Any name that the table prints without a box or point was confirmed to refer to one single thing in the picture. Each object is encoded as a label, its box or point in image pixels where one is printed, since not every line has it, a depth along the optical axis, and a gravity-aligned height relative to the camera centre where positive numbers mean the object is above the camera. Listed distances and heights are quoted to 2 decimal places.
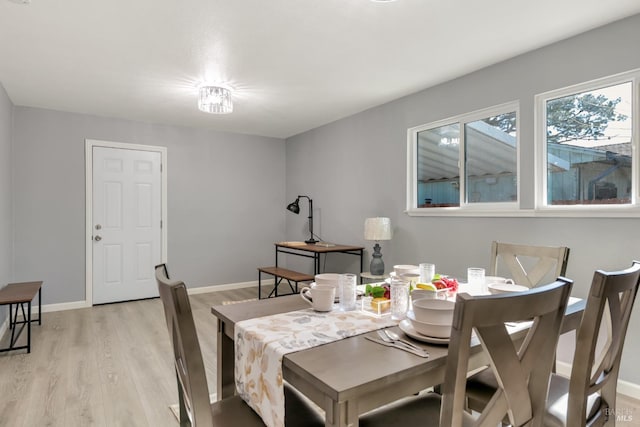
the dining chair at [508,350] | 0.83 -0.34
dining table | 0.91 -0.42
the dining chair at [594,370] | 1.14 -0.53
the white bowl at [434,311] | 1.19 -0.31
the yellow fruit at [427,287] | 1.60 -0.31
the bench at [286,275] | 4.24 -0.72
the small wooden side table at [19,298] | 3.01 -0.70
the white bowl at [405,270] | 1.97 -0.29
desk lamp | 5.19 +0.11
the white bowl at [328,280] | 1.62 -0.28
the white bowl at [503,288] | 1.58 -0.32
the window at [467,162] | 3.00 +0.49
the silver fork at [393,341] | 1.14 -0.40
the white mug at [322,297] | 1.47 -0.33
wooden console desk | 4.22 -0.44
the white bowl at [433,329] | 1.18 -0.37
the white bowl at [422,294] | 1.47 -0.31
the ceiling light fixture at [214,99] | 3.34 +1.07
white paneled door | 4.55 -0.10
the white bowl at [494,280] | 1.91 -0.34
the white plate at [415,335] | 1.17 -0.39
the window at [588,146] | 2.36 +0.48
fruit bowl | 1.48 -0.37
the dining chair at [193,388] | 1.00 -0.51
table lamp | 3.72 -0.18
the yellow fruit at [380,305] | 1.49 -0.37
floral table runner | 1.09 -0.40
